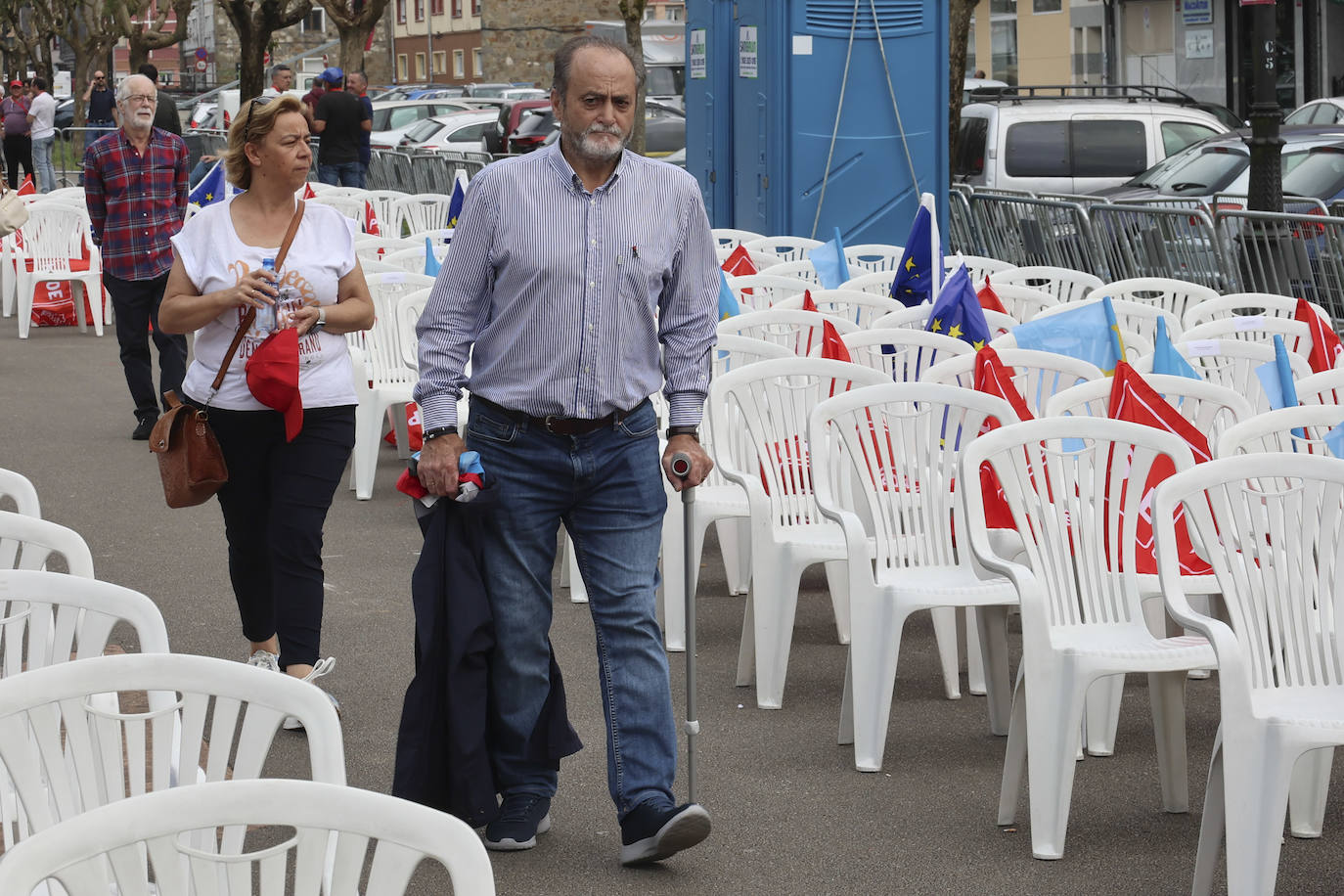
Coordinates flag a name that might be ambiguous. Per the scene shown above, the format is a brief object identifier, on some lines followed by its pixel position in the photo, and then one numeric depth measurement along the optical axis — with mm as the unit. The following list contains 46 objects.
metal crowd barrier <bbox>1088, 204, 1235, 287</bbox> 11984
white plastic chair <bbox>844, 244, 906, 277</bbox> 11695
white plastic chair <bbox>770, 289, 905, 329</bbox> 8805
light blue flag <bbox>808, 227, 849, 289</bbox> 10039
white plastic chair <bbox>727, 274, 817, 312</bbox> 9312
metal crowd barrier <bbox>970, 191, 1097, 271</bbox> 13383
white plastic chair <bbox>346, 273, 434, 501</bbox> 9484
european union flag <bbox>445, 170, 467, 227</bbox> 11675
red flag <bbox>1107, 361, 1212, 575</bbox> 5637
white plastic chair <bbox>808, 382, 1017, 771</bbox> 5496
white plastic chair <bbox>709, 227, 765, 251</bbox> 11969
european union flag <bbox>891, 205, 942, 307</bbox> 8711
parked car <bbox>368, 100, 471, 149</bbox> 36531
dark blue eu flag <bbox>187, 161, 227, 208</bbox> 11985
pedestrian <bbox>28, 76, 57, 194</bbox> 29605
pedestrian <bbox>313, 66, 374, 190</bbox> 20891
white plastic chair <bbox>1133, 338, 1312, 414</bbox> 6820
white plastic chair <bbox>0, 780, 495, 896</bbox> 2439
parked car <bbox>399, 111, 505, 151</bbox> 31469
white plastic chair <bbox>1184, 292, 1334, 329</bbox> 8242
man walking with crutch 4379
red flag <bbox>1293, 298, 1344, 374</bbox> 6945
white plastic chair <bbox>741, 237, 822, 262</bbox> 11484
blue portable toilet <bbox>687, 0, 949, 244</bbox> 13344
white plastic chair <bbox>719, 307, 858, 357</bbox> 7832
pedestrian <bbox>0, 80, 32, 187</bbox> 30688
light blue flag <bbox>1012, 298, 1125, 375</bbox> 6848
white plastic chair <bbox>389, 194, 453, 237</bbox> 16516
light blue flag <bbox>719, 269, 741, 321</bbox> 8586
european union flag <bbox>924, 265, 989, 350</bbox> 7520
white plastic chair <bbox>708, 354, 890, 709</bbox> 6098
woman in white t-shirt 5484
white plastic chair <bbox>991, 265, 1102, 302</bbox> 9547
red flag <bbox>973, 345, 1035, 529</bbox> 6195
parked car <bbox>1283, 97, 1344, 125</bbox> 24172
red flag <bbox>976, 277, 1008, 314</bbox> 8281
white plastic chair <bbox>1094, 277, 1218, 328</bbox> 8930
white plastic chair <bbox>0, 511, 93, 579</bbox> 3980
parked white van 17875
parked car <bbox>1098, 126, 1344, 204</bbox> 15273
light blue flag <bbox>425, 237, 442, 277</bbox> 9930
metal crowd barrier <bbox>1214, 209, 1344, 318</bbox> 11023
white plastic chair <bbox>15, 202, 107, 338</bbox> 15164
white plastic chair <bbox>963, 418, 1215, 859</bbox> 4789
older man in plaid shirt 9580
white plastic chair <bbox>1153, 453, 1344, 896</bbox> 4184
